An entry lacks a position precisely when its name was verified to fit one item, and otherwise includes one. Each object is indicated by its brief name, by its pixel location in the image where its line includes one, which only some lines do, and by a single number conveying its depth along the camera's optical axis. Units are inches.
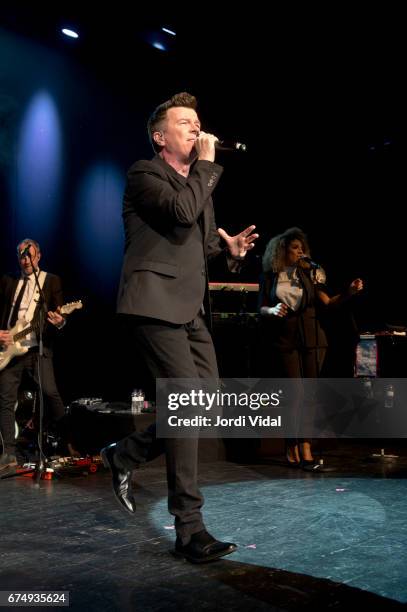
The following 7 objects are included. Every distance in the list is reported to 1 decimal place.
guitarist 216.5
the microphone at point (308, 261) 207.3
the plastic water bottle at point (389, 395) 269.3
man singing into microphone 101.1
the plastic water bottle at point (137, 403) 232.2
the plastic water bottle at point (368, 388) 273.6
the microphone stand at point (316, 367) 196.7
